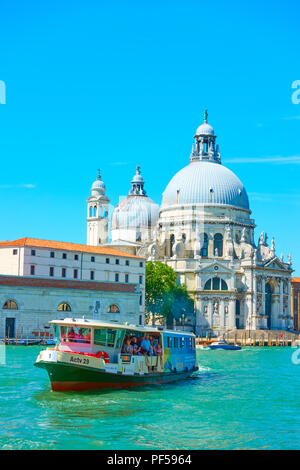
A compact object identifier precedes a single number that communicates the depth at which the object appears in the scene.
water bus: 26.58
